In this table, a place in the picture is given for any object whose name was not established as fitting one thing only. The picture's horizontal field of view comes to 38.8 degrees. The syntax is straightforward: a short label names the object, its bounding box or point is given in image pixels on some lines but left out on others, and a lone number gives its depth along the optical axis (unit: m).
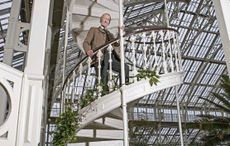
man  4.92
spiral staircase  4.61
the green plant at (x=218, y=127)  12.54
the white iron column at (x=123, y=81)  3.92
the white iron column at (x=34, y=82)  1.90
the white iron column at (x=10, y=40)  4.09
